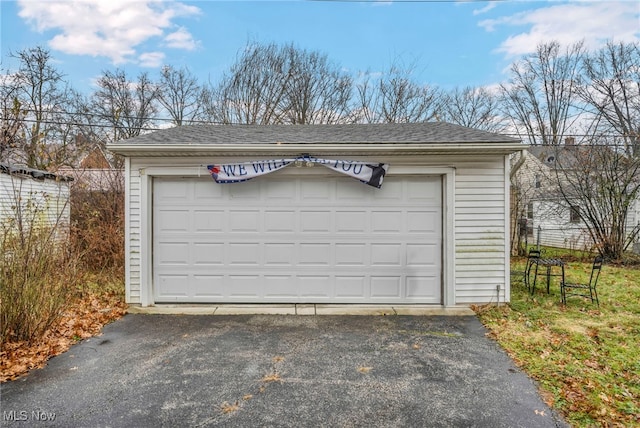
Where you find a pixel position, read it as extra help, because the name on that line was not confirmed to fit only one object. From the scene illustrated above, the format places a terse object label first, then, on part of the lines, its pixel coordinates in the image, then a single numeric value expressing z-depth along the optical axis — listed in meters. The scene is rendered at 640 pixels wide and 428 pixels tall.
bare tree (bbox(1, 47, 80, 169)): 12.53
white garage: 5.59
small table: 5.89
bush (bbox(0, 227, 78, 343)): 3.76
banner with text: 5.48
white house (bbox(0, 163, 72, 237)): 8.50
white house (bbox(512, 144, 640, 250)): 11.73
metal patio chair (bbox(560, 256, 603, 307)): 5.75
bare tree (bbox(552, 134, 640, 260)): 10.27
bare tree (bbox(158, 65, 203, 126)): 17.05
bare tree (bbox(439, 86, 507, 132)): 18.72
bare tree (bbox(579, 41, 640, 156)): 14.21
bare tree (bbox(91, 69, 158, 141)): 15.77
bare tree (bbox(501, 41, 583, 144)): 18.70
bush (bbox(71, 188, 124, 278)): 7.57
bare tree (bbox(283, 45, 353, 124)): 16.56
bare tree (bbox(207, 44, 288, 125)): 16.16
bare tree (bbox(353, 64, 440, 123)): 17.36
